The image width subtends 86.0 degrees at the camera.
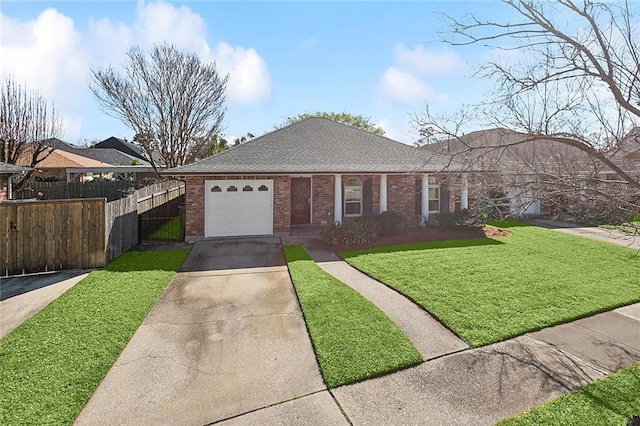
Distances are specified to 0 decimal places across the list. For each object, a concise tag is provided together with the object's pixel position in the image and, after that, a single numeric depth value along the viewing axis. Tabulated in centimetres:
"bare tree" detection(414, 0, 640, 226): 433
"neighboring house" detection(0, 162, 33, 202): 1048
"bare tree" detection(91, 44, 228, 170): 2233
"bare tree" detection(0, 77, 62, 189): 1866
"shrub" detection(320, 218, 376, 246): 1216
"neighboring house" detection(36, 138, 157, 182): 2452
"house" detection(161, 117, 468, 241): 1312
